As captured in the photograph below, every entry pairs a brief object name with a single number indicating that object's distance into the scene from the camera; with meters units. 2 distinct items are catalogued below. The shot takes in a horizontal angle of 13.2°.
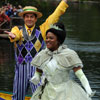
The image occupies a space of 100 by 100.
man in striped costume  6.42
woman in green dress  5.27
